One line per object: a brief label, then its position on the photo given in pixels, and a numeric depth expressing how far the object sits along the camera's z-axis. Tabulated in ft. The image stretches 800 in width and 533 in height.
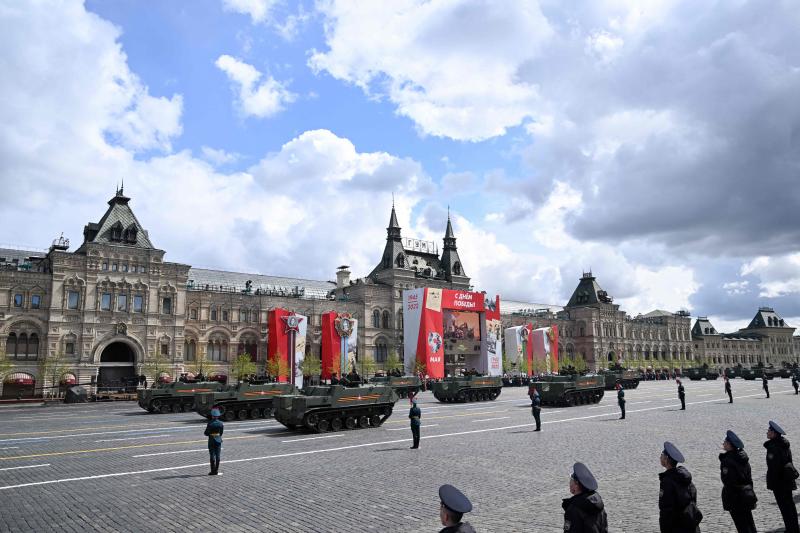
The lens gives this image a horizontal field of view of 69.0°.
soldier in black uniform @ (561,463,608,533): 18.79
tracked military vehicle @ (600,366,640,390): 193.36
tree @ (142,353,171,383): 177.68
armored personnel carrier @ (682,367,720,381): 273.33
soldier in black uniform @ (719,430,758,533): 25.82
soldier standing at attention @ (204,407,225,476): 47.26
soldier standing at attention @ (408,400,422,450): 59.93
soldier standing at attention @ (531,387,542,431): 74.13
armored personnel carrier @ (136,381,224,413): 106.42
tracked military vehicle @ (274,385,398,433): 74.54
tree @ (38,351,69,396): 162.61
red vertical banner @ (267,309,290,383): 200.34
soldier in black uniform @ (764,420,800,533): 27.99
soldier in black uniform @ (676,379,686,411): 102.20
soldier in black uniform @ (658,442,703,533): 21.93
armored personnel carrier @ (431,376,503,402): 132.77
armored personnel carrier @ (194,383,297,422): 91.45
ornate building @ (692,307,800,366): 426.10
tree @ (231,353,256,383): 188.75
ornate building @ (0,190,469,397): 166.40
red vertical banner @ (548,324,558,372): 293.00
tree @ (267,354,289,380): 192.65
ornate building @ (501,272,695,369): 336.08
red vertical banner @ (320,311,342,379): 210.59
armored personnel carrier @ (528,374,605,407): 116.78
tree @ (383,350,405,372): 224.94
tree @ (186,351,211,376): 192.10
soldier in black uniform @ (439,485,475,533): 16.24
